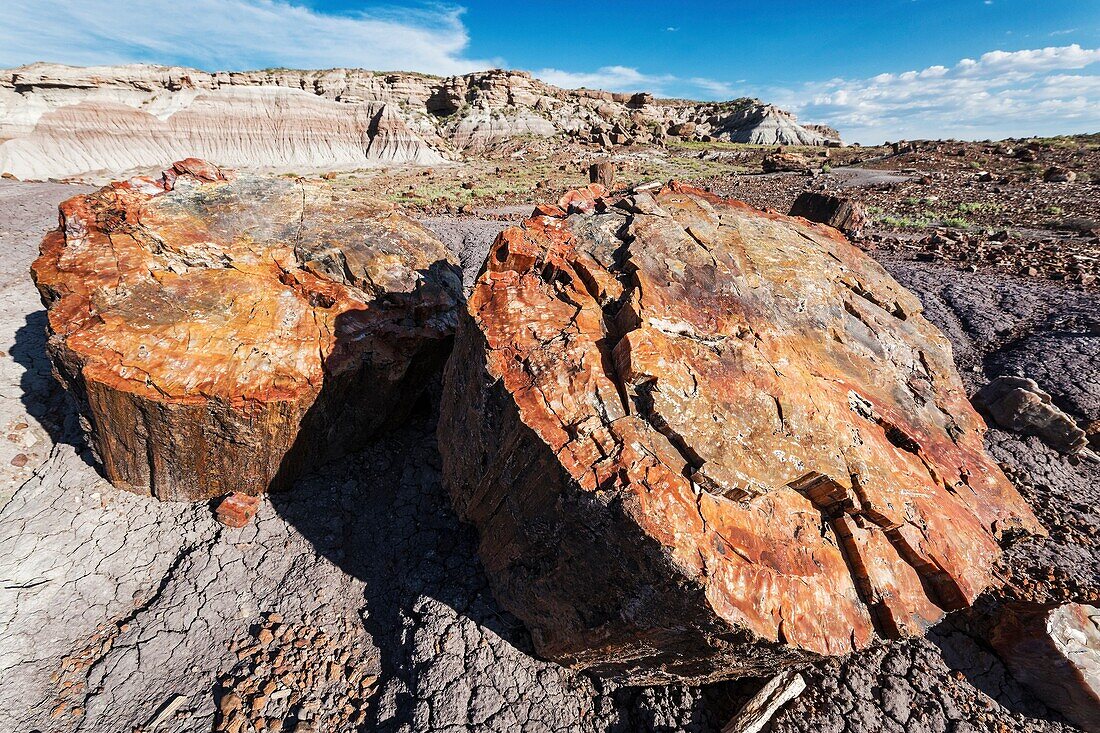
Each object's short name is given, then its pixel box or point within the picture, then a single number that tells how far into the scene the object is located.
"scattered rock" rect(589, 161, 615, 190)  14.97
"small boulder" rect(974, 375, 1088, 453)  3.83
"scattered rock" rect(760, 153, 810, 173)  22.69
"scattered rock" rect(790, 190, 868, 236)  8.83
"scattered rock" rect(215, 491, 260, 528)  3.44
